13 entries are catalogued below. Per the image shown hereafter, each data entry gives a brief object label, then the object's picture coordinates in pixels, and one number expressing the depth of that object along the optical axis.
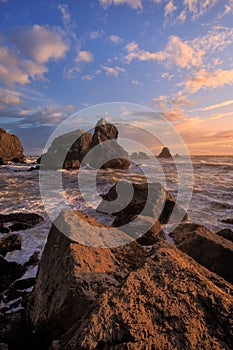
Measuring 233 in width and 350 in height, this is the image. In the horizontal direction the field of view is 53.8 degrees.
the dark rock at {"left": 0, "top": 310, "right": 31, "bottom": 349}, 2.81
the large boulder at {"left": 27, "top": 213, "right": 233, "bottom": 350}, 1.71
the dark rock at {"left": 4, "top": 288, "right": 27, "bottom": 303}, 3.96
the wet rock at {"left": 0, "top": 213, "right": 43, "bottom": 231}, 7.53
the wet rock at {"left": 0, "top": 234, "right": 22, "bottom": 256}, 5.70
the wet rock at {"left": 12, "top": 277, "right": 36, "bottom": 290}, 4.29
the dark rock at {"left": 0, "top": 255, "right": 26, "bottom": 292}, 4.44
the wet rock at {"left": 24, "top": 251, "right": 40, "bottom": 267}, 5.19
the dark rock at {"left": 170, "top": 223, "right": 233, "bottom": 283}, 4.19
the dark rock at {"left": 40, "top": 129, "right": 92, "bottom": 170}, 35.72
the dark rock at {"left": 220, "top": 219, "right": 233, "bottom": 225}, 8.63
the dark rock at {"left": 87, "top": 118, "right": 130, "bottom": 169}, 33.58
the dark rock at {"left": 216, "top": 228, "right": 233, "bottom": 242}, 6.34
